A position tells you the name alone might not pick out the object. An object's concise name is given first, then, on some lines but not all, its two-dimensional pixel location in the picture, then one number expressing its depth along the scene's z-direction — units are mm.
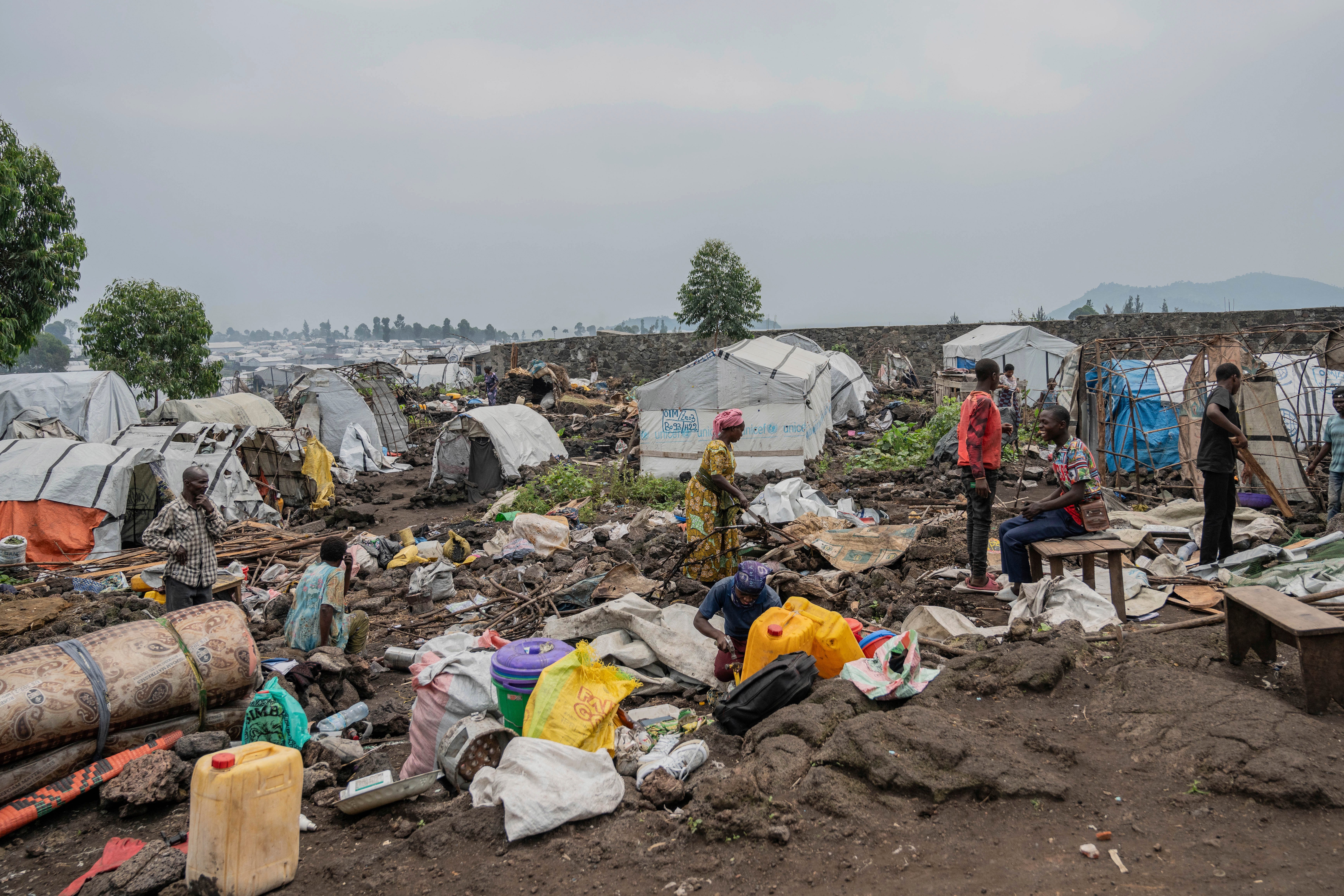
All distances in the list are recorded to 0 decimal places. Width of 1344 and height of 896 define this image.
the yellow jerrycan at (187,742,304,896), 2926
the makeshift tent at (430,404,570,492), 13781
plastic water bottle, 4539
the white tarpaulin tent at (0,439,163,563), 9727
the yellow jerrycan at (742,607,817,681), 4160
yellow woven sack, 3611
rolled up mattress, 3721
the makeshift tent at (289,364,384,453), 17938
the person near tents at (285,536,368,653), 5359
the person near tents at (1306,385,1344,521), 6996
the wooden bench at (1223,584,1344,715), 3420
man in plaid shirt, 5605
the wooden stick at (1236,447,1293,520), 7367
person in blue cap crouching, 4621
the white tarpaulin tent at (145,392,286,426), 15094
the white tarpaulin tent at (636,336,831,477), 12805
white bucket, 9031
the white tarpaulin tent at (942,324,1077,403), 20922
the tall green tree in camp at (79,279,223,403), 17922
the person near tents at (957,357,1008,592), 5582
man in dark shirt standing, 5883
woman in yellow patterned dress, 6098
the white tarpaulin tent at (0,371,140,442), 15016
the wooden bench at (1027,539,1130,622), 5023
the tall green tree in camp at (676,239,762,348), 27047
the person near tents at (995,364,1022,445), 13133
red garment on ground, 3268
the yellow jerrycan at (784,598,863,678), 4254
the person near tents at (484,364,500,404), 22281
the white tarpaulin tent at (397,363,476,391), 29938
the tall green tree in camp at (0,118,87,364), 11133
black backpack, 3908
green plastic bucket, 3861
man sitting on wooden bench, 5184
